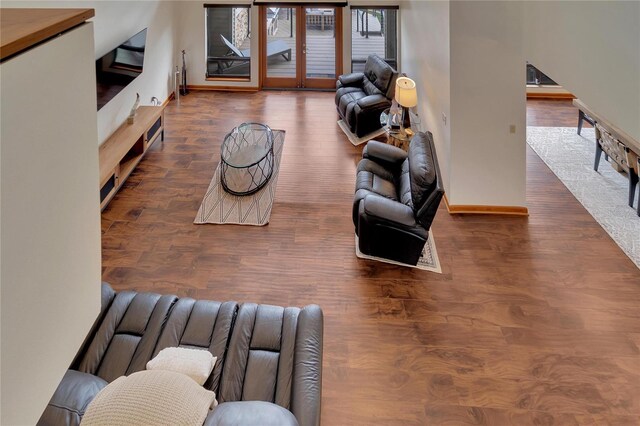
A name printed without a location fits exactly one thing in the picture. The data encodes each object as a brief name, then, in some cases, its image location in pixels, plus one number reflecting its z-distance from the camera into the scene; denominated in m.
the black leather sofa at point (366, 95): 7.91
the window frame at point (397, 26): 10.22
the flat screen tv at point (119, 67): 5.95
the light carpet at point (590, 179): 5.61
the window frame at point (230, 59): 10.22
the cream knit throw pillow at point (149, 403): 1.71
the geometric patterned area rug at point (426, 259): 4.98
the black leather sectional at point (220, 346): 2.64
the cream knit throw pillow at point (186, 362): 2.48
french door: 10.29
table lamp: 7.39
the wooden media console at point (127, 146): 5.82
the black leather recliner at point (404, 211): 4.62
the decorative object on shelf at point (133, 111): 7.10
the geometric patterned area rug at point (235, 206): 5.79
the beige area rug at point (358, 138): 7.95
